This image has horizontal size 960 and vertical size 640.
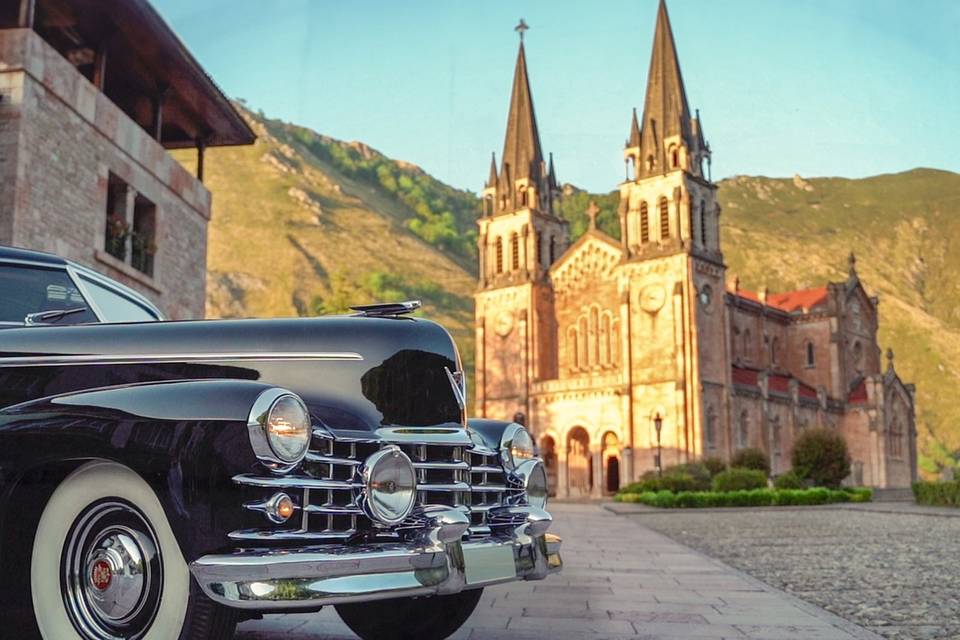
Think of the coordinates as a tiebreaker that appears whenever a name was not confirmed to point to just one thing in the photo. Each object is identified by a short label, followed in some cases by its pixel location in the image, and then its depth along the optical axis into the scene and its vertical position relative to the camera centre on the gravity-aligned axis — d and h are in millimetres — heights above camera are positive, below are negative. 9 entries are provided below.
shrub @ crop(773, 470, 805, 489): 35562 -1104
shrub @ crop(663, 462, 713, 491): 37094 -860
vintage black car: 3379 -92
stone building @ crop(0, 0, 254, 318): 13570 +5231
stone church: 49906 +6842
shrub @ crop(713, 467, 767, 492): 34219 -1026
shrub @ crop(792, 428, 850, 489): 36469 -395
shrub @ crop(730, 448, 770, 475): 39469 -338
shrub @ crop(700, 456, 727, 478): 40531 -600
